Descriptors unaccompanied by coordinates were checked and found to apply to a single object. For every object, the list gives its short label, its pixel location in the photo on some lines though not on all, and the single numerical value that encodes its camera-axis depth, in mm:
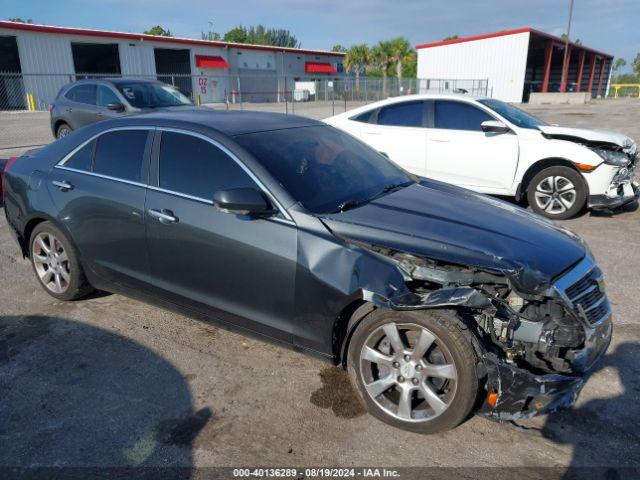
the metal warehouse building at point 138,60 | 31875
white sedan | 6762
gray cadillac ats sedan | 2701
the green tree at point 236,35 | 116000
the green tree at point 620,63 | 106894
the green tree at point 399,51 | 59406
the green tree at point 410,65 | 60662
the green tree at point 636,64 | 89162
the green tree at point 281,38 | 132500
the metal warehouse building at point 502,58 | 40969
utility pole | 44588
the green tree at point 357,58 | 61781
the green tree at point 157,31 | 99700
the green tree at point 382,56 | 60594
